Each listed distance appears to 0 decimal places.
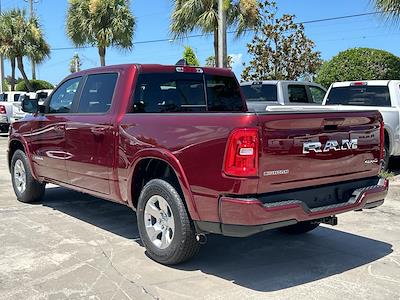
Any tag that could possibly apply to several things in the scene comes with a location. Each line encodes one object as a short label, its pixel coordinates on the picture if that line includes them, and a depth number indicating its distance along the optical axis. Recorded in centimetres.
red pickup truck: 413
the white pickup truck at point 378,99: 994
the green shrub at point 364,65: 1443
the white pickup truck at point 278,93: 1184
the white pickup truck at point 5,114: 2100
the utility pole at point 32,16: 3199
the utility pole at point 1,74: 3376
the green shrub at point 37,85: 3553
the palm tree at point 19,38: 3027
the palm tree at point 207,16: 1817
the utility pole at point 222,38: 1446
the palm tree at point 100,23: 2533
